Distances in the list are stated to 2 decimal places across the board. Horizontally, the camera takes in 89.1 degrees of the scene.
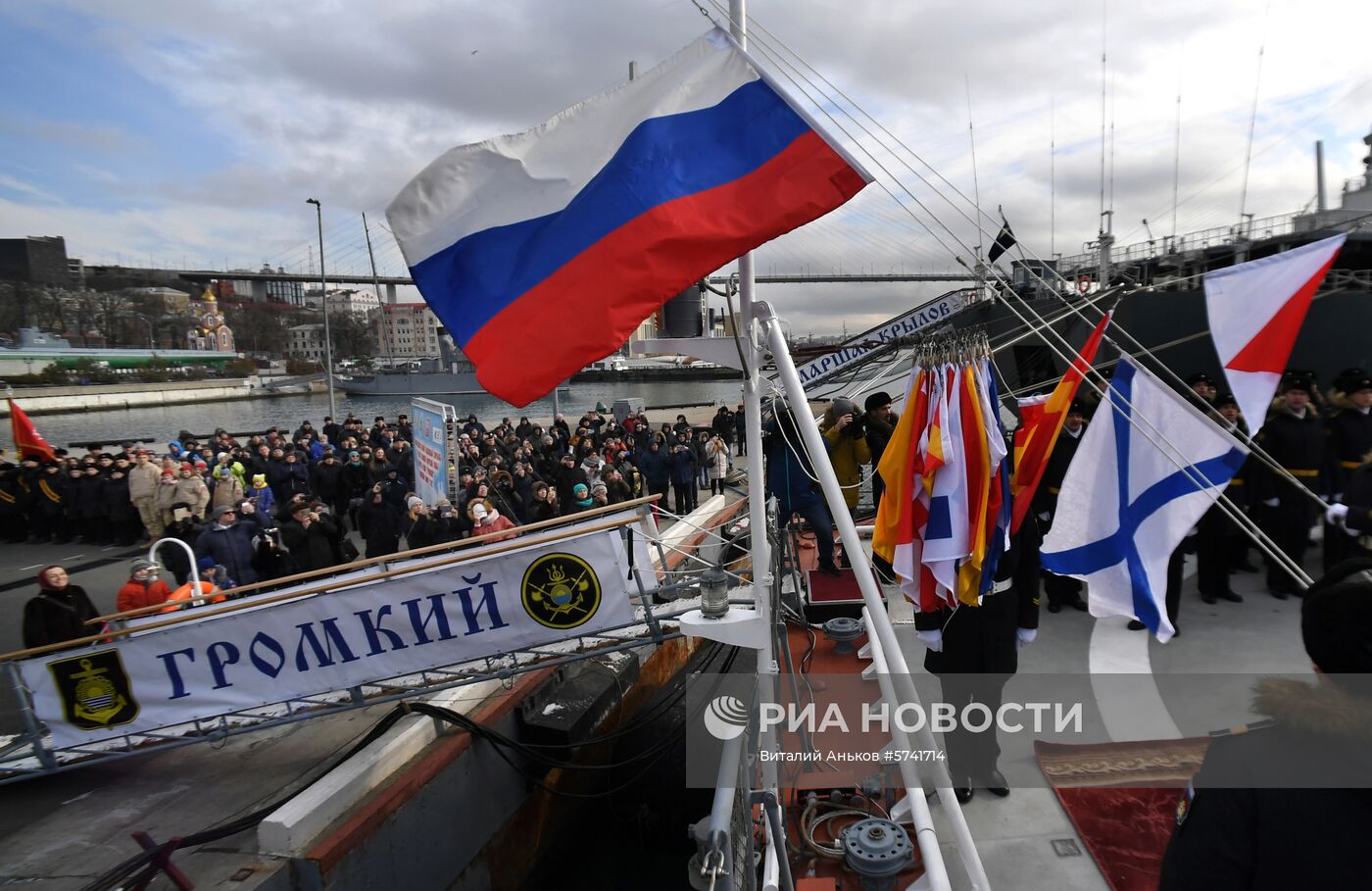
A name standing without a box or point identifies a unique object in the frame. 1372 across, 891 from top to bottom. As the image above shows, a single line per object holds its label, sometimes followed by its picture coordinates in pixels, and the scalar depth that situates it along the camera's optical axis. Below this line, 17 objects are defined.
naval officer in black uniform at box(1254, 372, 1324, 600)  6.02
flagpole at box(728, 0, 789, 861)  3.08
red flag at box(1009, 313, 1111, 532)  3.48
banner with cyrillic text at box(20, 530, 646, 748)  4.91
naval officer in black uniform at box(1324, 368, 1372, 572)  5.92
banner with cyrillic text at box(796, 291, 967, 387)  16.38
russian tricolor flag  2.87
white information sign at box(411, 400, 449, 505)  10.20
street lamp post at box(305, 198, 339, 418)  22.12
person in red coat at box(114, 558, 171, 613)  6.04
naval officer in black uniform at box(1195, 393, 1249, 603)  6.09
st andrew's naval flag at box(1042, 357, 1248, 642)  3.07
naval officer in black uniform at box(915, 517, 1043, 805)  3.80
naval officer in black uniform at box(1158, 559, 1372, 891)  1.26
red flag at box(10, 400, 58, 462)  13.17
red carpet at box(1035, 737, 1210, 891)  3.25
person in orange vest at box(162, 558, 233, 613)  5.04
